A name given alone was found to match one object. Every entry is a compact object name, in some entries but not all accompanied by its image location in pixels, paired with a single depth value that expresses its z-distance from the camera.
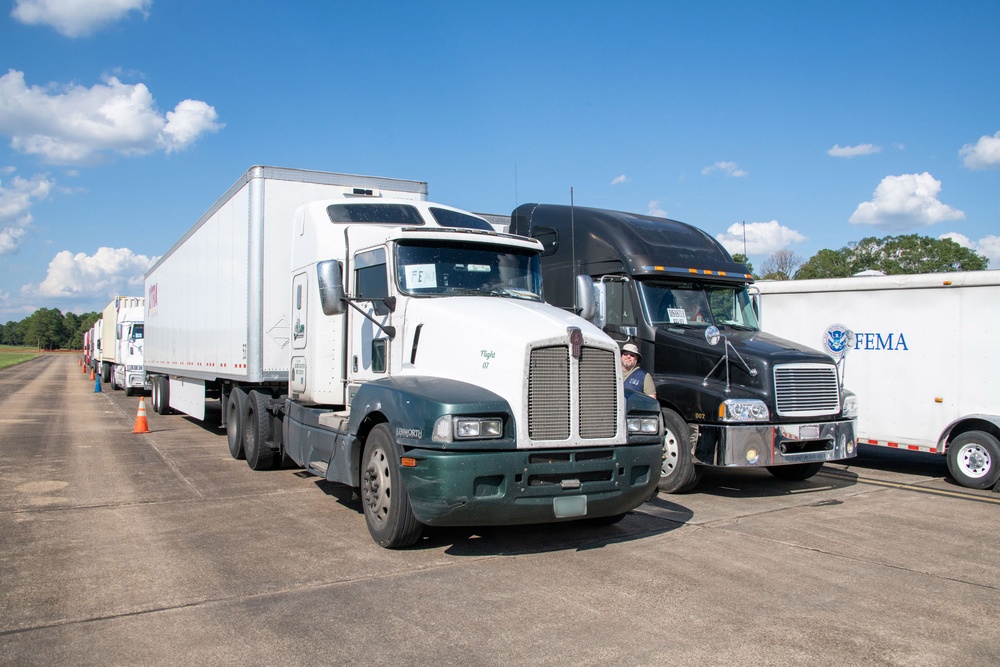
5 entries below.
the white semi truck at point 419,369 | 5.96
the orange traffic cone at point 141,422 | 15.68
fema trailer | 9.90
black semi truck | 8.63
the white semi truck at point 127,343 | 28.00
